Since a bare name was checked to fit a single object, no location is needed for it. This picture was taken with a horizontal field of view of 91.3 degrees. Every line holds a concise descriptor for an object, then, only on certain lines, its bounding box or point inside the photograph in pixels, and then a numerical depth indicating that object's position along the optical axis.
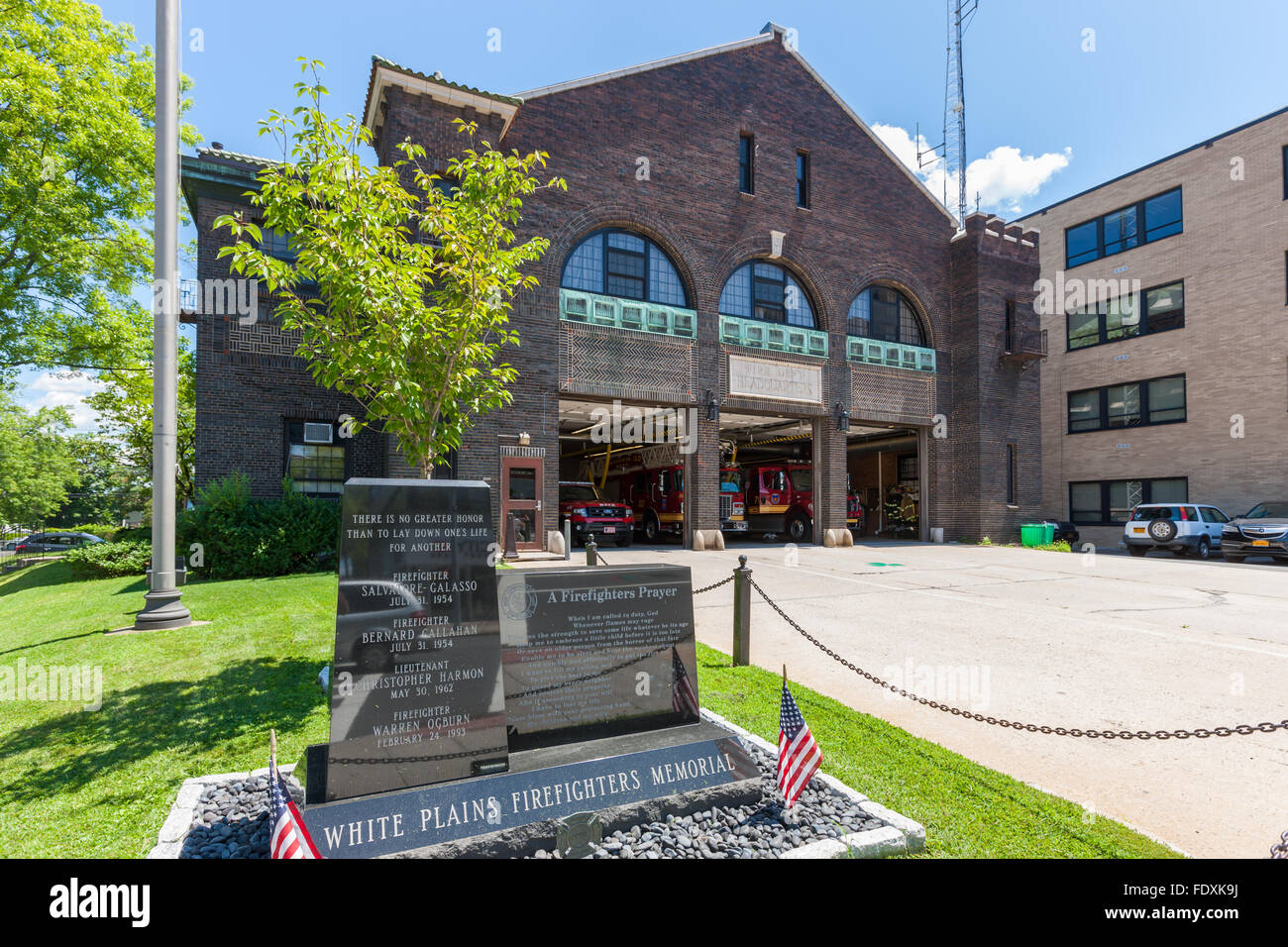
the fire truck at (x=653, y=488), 22.39
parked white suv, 21.31
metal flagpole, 8.56
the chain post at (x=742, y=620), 6.89
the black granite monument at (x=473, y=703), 3.43
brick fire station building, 15.83
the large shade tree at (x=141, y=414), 22.63
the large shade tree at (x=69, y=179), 16.14
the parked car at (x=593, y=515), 20.08
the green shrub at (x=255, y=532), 13.31
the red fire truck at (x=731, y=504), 23.52
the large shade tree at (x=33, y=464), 41.50
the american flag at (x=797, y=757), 3.68
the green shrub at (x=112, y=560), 14.23
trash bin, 22.80
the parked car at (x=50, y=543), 41.75
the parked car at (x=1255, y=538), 19.00
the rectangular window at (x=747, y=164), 20.92
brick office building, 23.81
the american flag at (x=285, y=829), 2.71
